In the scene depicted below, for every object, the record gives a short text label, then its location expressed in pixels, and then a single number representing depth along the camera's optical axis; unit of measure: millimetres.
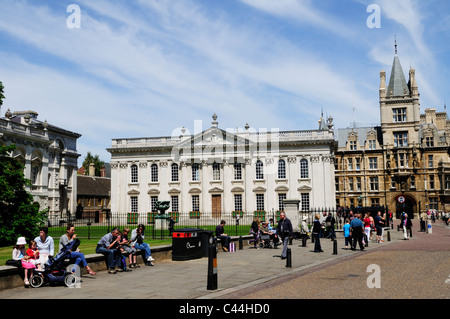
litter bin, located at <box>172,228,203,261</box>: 16219
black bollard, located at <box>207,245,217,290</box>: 10086
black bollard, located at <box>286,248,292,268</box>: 14062
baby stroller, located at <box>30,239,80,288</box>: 10664
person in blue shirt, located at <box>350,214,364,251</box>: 19344
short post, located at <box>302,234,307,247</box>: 21750
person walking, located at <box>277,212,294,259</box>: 16469
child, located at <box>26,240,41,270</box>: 10820
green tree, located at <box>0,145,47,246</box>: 22062
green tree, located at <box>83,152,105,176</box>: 93625
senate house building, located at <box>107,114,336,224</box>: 53469
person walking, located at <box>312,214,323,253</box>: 18967
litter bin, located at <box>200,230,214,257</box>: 17359
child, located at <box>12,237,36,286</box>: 10570
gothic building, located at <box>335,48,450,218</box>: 62781
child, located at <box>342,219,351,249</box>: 20203
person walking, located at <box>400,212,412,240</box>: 26484
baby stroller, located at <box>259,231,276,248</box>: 21781
